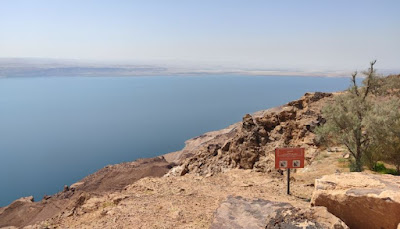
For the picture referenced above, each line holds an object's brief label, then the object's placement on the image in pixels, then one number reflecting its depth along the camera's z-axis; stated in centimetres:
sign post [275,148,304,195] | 1116
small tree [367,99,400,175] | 1216
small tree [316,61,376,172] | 1280
